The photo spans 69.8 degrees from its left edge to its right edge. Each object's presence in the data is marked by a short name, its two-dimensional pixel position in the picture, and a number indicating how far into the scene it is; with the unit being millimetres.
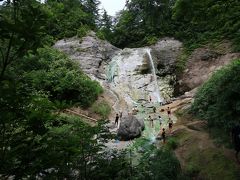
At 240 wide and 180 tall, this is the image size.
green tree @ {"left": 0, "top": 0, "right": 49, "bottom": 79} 1609
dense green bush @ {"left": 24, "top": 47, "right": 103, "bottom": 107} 12599
